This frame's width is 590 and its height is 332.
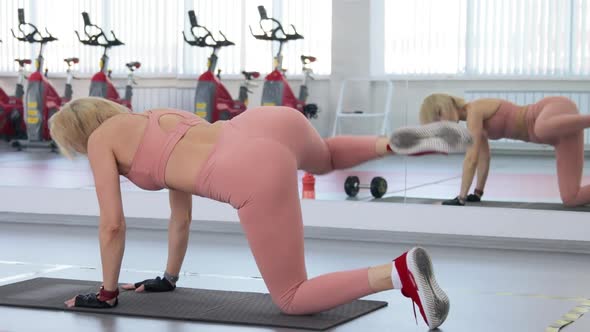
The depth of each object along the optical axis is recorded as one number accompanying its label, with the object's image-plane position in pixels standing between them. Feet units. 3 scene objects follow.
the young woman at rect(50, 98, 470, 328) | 10.38
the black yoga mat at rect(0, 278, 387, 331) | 11.14
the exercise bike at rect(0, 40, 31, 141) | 27.22
